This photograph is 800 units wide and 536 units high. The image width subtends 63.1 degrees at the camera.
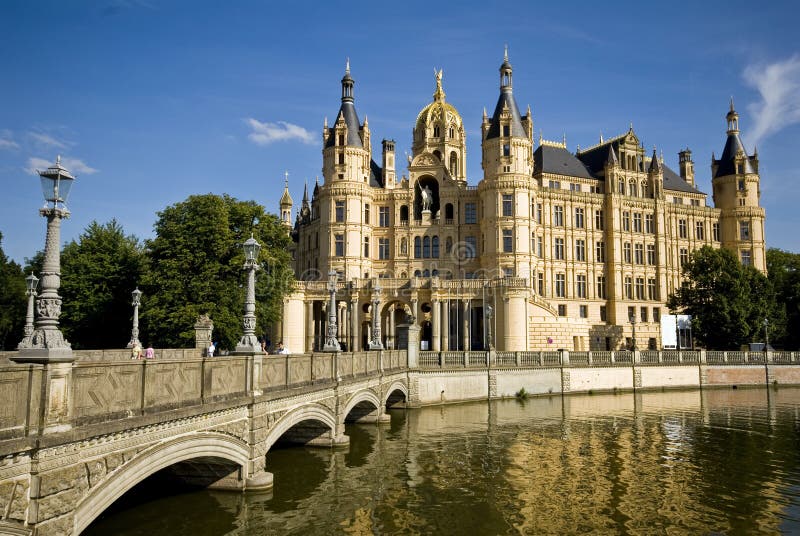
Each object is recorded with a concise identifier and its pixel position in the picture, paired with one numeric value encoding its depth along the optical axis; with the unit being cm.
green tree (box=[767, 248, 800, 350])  6538
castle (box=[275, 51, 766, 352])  6072
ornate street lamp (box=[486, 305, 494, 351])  5392
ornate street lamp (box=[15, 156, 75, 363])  1015
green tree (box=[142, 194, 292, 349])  4222
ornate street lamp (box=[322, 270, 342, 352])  2678
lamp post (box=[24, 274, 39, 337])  2890
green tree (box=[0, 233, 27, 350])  6153
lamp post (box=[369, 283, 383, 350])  3494
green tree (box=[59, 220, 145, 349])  4809
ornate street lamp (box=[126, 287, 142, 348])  3228
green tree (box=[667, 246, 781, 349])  6266
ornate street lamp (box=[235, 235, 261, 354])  1775
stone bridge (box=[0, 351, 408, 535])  973
